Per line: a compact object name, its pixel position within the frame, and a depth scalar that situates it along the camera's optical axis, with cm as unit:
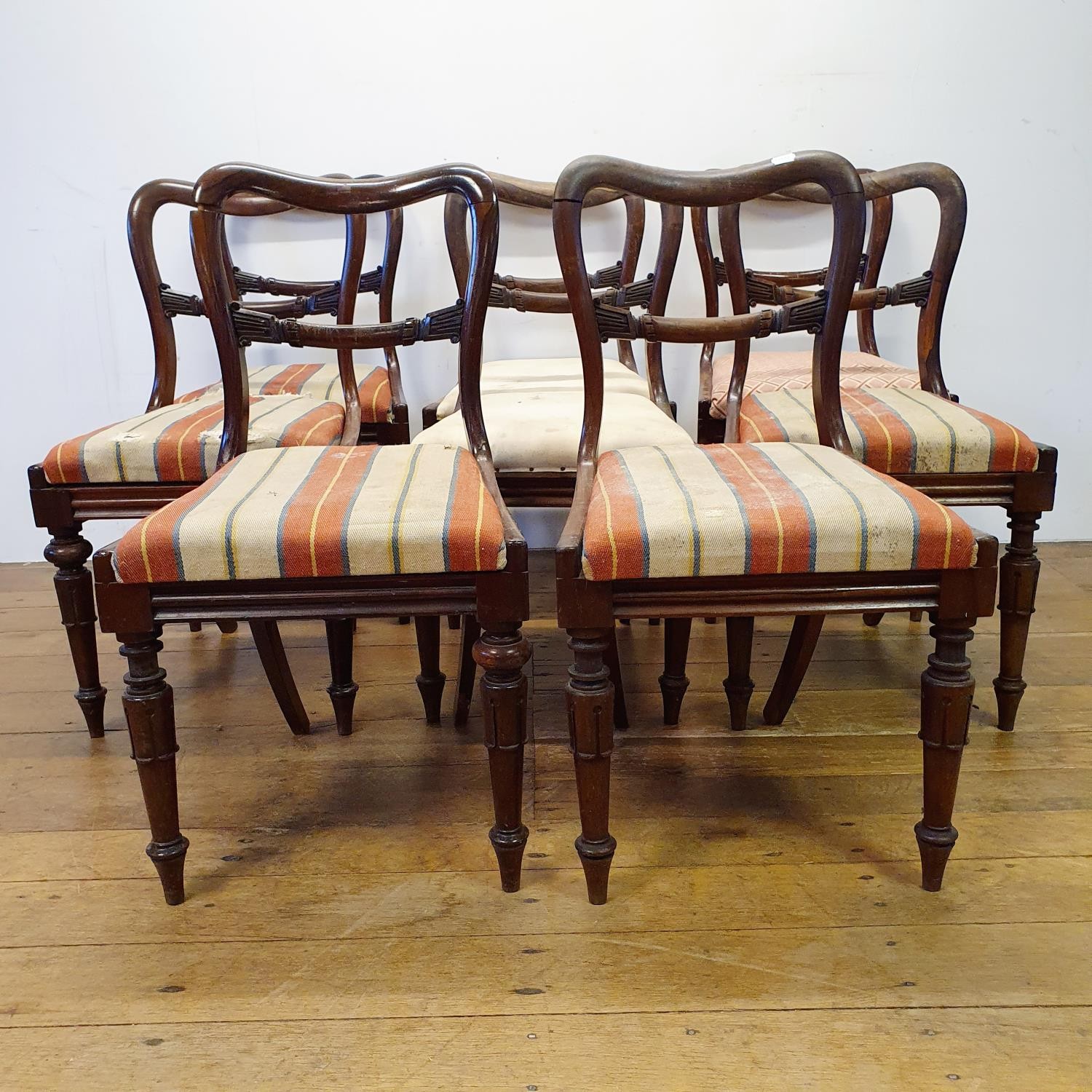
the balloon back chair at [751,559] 111
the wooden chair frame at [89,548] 164
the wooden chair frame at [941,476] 163
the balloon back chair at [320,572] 113
